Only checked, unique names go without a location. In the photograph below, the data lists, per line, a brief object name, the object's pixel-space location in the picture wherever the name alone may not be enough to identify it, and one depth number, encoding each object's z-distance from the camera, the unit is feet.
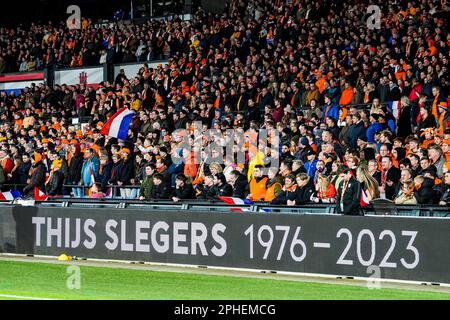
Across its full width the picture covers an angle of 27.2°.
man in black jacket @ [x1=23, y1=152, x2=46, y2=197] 80.16
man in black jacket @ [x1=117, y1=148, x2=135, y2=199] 76.69
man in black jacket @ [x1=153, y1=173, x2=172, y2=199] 65.31
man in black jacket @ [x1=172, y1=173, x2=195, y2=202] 64.39
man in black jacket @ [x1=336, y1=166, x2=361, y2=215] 52.24
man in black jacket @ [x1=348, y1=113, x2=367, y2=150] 69.46
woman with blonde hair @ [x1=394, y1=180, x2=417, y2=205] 53.01
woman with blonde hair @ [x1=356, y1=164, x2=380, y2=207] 54.35
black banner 49.24
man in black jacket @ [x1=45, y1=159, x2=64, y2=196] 81.00
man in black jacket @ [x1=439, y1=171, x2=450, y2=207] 50.65
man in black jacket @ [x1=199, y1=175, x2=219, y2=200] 63.57
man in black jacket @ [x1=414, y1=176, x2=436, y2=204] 52.47
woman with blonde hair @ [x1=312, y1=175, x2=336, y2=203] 58.34
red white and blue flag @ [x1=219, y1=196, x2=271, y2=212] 59.45
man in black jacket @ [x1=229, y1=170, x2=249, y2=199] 63.57
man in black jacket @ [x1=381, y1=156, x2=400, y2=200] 58.54
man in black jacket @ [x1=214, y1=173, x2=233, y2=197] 63.41
